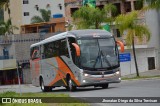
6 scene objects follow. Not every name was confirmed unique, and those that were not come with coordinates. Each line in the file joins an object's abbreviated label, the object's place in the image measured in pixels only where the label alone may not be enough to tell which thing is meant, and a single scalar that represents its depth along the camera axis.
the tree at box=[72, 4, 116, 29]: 48.69
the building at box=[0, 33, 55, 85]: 70.50
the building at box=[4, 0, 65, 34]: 94.81
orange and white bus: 26.34
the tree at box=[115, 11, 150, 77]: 44.28
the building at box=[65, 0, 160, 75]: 52.53
